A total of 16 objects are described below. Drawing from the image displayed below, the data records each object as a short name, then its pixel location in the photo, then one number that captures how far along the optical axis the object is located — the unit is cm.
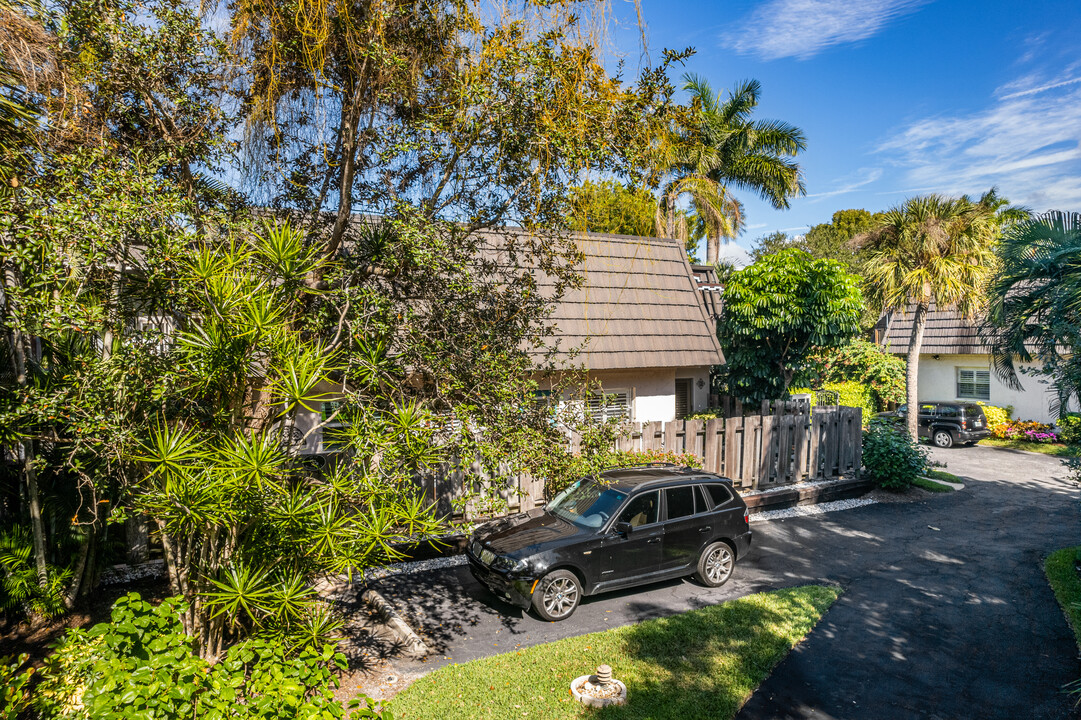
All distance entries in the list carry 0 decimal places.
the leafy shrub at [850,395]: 1928
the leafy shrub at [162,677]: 296
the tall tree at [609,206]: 673
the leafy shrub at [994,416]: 2192
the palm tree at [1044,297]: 704
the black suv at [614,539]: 716
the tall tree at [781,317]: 1430
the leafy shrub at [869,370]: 2095
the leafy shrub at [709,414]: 1658
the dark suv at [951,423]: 2034
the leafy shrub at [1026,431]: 2070
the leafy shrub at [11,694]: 304
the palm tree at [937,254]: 1736
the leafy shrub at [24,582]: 637
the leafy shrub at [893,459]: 1350
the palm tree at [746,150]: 2580
